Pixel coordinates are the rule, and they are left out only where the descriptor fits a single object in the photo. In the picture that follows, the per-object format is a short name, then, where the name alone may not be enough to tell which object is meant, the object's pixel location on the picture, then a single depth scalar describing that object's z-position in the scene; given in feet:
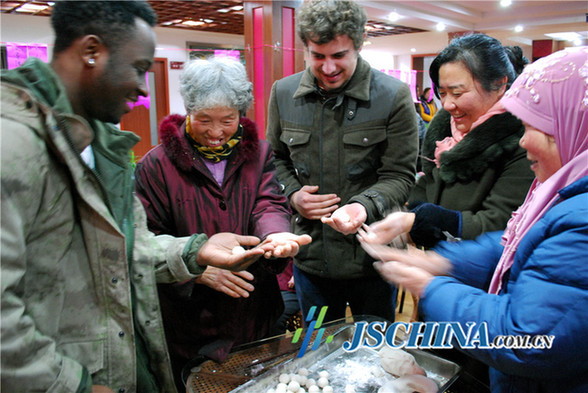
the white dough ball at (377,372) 4.80
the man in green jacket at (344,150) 6.24
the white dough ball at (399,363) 4.69
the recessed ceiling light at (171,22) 25.27
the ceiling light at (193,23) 26.00
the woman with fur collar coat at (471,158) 5.27
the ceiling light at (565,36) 30.53
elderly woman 5.33
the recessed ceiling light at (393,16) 26.80
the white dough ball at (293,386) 4.56
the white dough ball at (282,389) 4.51
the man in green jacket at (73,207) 2.77
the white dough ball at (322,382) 4.69
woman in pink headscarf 3.01
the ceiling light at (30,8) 16.78
